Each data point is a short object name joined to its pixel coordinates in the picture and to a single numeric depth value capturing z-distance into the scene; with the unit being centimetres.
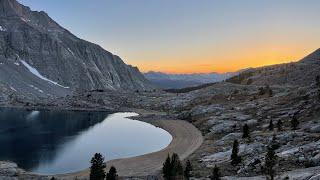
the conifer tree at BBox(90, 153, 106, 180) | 4267
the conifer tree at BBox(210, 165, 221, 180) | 3750
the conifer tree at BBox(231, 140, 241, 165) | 4668
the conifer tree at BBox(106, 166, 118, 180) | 4204
